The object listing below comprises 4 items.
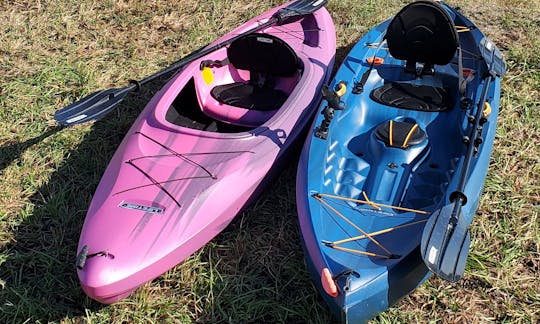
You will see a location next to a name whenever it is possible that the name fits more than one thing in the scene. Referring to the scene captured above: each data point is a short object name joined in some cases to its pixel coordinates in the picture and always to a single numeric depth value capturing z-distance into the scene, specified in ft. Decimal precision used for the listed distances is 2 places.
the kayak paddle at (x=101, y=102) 11.09
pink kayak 9.16
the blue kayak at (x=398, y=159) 8.12
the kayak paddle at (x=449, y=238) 7.73
